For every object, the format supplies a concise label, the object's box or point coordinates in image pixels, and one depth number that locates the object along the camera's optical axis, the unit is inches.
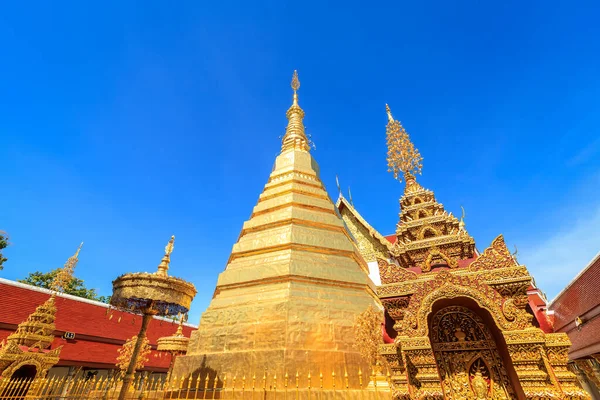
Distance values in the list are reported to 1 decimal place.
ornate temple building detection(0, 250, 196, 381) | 337.7
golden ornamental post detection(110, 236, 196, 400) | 246.4
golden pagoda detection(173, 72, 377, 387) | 257.9
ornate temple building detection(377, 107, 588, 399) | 161.5
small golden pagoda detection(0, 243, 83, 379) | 312.9
